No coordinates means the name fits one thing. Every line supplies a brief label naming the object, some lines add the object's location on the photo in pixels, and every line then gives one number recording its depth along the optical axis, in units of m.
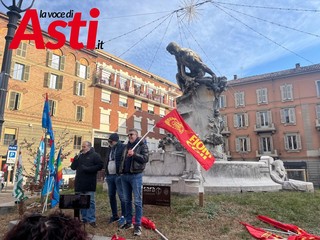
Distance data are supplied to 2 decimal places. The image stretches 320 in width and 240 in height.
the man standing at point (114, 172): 5.39
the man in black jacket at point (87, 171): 5.43
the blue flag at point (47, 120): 6.88
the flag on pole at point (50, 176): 6.52
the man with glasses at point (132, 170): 4.92
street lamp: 4.34
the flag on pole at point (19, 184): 6.42
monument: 7.96
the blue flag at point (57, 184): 6.54
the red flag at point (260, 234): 4.23
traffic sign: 12.83
